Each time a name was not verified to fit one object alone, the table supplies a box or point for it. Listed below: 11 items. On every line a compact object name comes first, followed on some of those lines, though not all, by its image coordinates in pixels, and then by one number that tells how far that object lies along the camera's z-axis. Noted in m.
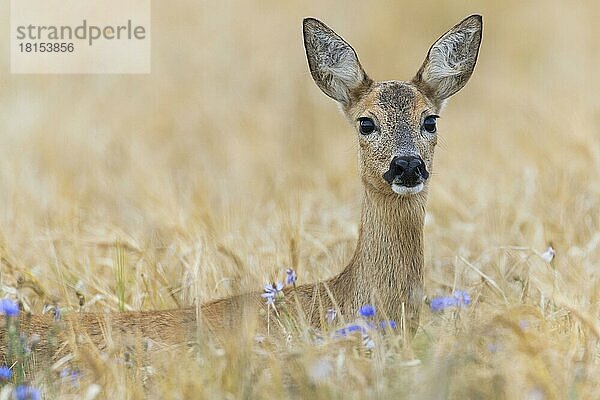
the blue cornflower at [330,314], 10.30
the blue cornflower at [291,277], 10.88
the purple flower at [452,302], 9.82
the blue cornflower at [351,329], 9.23
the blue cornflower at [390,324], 9.83
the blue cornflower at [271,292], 10.13
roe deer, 10.23
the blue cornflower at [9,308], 9.23
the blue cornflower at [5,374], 8.93
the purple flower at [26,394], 8.02
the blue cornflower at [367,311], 9.85
